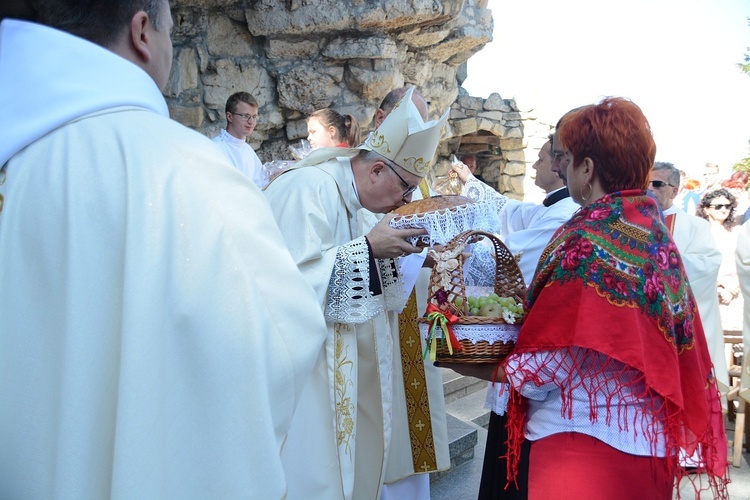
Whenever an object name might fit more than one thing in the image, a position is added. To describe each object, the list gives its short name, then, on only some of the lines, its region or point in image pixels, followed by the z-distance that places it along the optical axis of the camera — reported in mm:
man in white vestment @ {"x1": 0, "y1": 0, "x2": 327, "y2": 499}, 1057
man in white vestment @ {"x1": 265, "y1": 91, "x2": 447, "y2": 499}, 2287
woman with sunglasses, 5762
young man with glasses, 6121
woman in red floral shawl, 1816
